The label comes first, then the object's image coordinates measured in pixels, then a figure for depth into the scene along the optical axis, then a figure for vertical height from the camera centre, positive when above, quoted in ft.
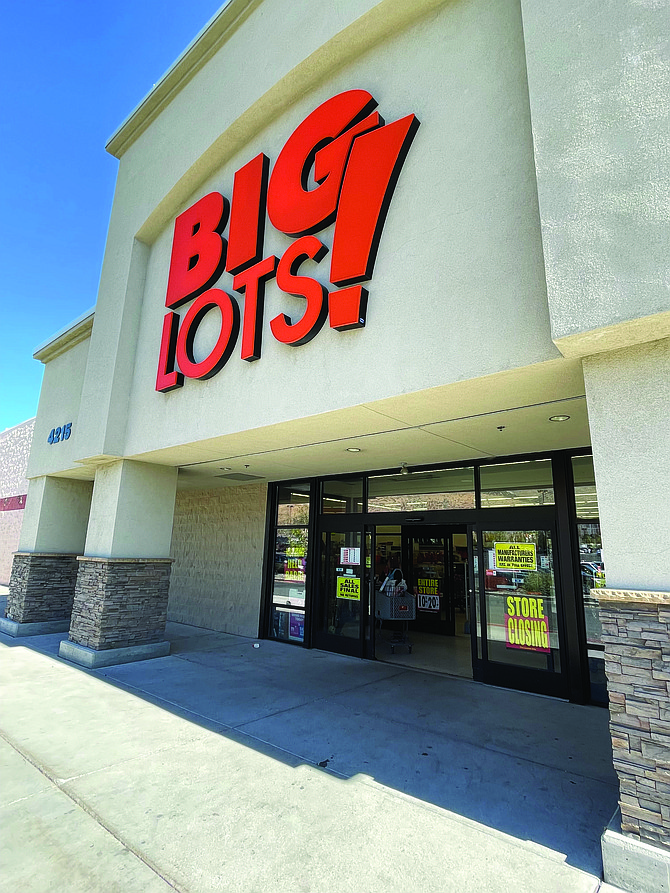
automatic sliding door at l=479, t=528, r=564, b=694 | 21.36 -2.05
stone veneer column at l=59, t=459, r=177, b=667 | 26.45 -0.91
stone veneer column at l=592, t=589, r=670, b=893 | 9.39 -3.26
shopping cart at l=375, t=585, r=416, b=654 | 32.30 -2.92
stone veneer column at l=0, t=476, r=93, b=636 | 34.88 -0.37
